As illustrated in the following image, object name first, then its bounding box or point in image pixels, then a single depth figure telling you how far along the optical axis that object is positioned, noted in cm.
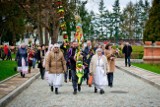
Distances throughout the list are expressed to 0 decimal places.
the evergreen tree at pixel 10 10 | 2518
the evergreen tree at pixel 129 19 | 10481
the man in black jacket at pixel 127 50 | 3403
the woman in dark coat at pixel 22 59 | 2352
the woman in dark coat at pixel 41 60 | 2370
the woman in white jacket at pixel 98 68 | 1644
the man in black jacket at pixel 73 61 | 1636
